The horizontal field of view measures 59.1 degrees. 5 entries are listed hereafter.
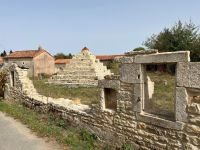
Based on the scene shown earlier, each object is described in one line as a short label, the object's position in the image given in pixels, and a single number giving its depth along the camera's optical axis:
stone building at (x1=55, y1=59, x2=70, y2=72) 38.39
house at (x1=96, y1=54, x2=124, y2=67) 33.93
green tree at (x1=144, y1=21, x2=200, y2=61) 19.73
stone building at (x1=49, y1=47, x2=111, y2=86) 17.30
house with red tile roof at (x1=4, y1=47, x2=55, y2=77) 32.66
